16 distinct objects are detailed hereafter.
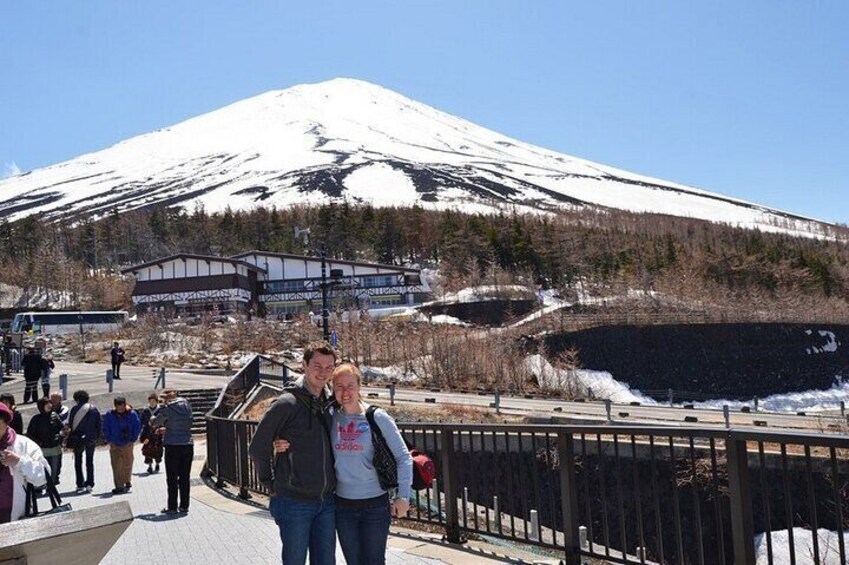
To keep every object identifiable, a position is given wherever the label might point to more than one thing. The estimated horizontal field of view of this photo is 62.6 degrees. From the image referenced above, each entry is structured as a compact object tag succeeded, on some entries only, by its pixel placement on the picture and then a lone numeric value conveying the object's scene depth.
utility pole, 27.31
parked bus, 56.66
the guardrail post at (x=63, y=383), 23.30
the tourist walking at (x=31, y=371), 21.73
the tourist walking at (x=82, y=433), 11.37
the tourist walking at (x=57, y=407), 11.22
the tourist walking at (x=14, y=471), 4.54
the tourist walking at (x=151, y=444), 11.24
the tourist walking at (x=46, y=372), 22.42
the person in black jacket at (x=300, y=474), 4.09
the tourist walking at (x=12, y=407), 9.93
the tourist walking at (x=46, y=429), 10.40
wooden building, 66.25
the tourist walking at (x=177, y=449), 8.83
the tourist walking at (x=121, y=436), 10.62
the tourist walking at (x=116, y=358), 29.75
